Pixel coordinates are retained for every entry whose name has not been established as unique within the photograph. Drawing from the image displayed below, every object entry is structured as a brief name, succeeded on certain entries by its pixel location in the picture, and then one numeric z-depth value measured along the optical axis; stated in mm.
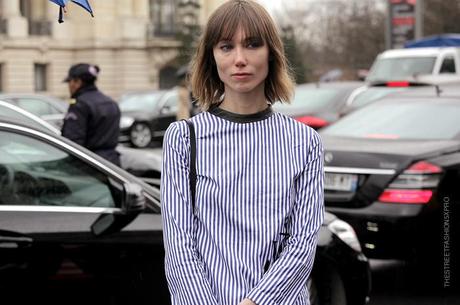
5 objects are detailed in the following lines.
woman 2594
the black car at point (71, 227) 4141
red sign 28953
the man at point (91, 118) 7617
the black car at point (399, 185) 6480
